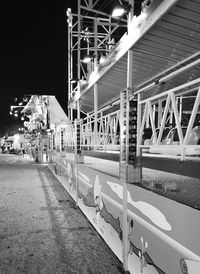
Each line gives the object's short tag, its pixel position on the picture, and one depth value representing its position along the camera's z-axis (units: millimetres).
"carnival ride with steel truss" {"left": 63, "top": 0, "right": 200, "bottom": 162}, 4359
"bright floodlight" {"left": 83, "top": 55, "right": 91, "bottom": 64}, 11375
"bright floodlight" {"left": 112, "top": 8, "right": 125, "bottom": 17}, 6440
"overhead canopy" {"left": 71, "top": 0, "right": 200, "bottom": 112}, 4602
